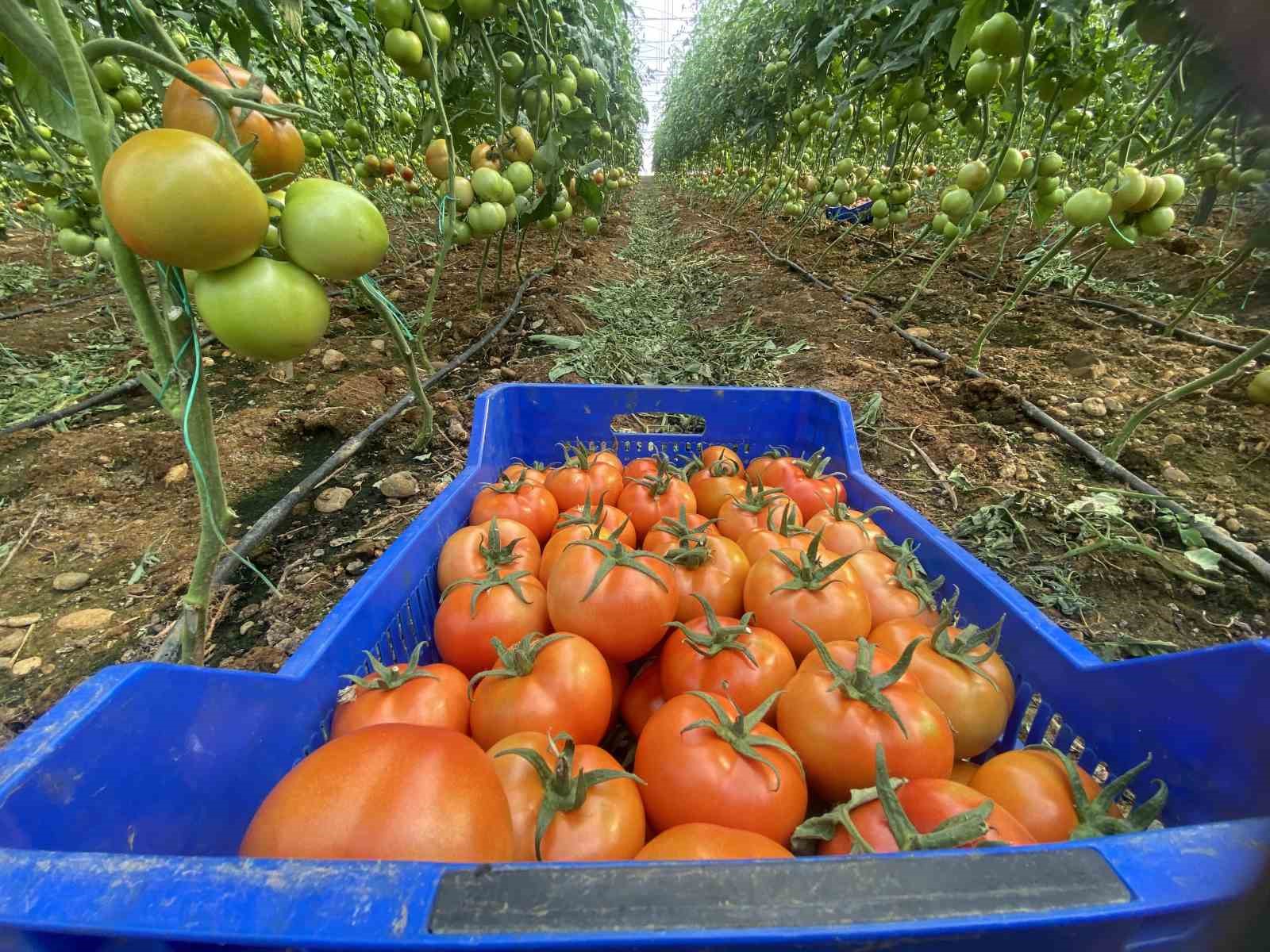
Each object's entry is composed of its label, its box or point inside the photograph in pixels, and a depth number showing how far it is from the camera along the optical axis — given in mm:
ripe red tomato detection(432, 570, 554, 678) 285
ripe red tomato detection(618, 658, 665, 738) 293
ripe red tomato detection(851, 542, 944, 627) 305
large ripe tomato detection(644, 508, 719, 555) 322
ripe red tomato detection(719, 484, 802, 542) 362
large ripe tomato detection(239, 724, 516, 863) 153
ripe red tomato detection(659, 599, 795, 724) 253
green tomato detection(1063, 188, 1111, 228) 799
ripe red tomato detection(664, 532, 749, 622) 310
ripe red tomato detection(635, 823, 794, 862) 177
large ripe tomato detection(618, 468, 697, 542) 382
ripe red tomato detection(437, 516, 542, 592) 306
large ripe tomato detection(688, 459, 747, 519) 407
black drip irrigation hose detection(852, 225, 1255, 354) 1018
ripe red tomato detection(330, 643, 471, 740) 236
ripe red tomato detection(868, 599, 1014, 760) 247
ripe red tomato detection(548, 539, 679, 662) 272
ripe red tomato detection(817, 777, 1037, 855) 178
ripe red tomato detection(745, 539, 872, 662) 278
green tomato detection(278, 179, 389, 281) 202
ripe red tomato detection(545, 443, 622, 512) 403
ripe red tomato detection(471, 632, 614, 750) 238
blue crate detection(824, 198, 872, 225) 2125
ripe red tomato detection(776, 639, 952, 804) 215
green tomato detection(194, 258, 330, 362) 192
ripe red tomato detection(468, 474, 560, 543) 368
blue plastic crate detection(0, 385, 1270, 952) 103
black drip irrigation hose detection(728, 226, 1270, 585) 443
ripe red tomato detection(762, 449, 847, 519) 385
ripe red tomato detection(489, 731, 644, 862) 190
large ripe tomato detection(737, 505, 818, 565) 328
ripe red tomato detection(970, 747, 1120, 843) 199
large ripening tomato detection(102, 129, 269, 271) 166
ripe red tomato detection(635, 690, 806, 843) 203
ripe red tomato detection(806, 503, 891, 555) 332
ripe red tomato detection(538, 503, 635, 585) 322
